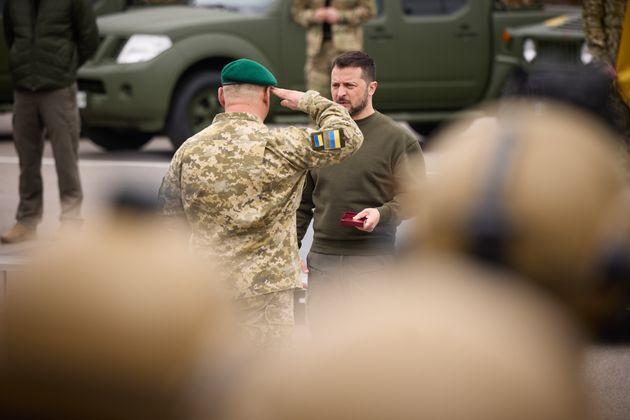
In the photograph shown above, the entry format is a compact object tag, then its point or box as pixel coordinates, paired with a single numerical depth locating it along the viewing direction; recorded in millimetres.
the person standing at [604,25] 13234
